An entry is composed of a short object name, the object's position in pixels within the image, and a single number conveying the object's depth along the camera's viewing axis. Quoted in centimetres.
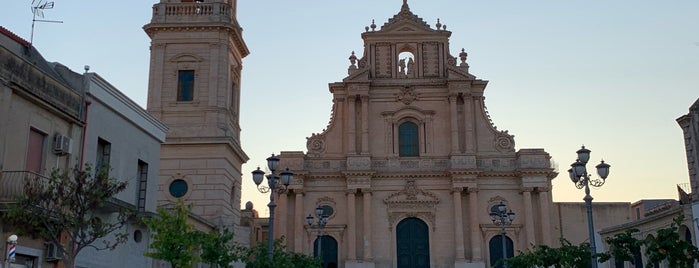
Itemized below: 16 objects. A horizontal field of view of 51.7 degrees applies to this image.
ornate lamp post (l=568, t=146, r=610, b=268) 1755
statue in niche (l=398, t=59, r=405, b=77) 4397
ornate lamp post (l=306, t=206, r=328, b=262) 2956
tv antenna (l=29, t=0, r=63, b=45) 1840
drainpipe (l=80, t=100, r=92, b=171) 1757
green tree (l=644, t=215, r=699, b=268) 1627
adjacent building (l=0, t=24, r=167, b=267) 1492
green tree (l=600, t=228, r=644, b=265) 1855
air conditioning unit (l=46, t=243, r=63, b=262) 1622
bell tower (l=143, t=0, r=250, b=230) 2886
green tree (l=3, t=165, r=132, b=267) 1315
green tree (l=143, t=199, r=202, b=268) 1688
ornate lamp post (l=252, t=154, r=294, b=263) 1944
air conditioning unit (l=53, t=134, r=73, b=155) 1652
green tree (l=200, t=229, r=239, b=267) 1878
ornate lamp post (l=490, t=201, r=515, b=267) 2827
